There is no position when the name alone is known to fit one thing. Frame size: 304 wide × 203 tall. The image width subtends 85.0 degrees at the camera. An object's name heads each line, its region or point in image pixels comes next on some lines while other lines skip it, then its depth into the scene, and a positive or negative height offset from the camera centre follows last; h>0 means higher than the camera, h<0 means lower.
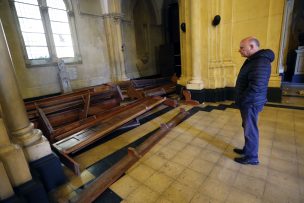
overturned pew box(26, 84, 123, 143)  2.95 -0.87
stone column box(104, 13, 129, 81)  7.41 +0.86
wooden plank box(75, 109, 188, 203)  1.70 -1.25
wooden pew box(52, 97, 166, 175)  2.27 -1.04
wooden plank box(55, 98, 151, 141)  2.80 -1.01
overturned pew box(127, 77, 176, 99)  4.84 -0.86
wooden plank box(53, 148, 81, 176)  2.11 -1.20
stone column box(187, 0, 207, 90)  4.40 +0.32
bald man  1.80 -0.40
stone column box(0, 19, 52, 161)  1.61 -0.43
